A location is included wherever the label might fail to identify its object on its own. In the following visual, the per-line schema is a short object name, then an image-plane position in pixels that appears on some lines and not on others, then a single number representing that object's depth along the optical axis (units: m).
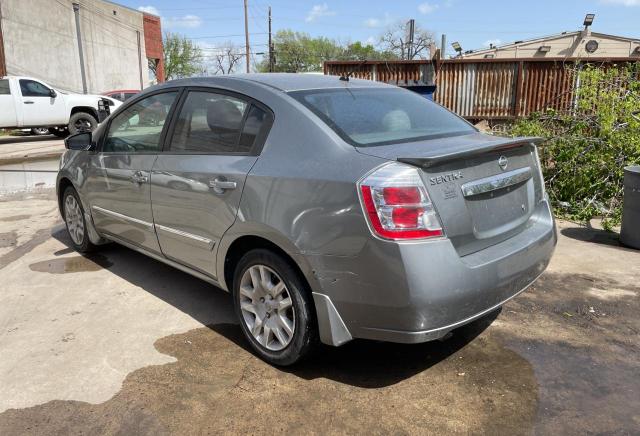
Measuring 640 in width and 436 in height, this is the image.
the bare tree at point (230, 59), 72.44
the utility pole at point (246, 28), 46.78
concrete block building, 25.11
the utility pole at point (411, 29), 11.65
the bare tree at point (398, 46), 55.05
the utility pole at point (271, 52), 48.00
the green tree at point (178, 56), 65.69
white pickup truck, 16.12
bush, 6.38
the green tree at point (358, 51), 69.68
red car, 21.64
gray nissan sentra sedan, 2.54
